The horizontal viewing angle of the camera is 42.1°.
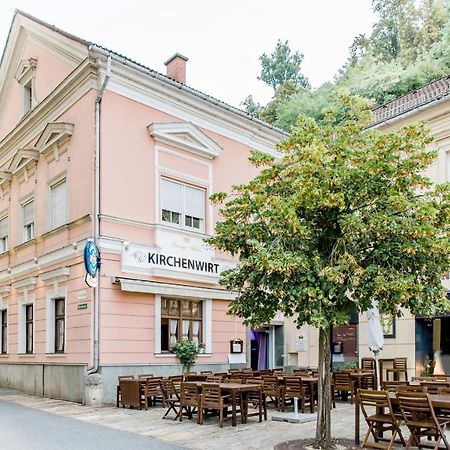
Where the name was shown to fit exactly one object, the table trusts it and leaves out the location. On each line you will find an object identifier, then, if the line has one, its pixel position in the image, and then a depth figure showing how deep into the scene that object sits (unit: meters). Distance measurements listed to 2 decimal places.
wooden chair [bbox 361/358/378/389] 13.44
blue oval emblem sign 13.85
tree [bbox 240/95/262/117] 42.97
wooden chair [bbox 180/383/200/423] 10.95
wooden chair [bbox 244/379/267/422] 11.22
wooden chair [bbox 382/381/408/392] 9.80
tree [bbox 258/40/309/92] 46.38
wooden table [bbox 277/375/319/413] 12.07
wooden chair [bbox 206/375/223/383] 11.82
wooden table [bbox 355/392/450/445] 7.78
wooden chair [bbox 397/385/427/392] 8.86
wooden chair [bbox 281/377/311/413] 11.96
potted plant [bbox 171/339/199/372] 15.95
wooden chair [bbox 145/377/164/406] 12.96
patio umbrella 14.23
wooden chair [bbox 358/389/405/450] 8.09
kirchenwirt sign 15.37
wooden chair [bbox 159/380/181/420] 11.70
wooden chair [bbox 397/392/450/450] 7.68
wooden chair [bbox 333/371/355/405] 13.11
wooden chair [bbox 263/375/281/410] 12.41
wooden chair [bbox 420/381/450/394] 9.61
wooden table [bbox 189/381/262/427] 10.49
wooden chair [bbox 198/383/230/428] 10.59
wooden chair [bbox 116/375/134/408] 13.69
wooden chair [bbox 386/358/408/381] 16.12
